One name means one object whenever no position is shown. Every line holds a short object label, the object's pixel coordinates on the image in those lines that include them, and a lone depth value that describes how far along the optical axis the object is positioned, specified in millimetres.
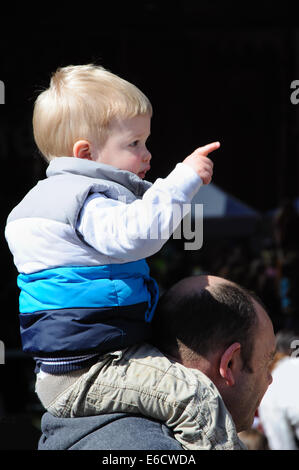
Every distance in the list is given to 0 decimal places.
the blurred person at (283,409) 3403
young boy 2127
